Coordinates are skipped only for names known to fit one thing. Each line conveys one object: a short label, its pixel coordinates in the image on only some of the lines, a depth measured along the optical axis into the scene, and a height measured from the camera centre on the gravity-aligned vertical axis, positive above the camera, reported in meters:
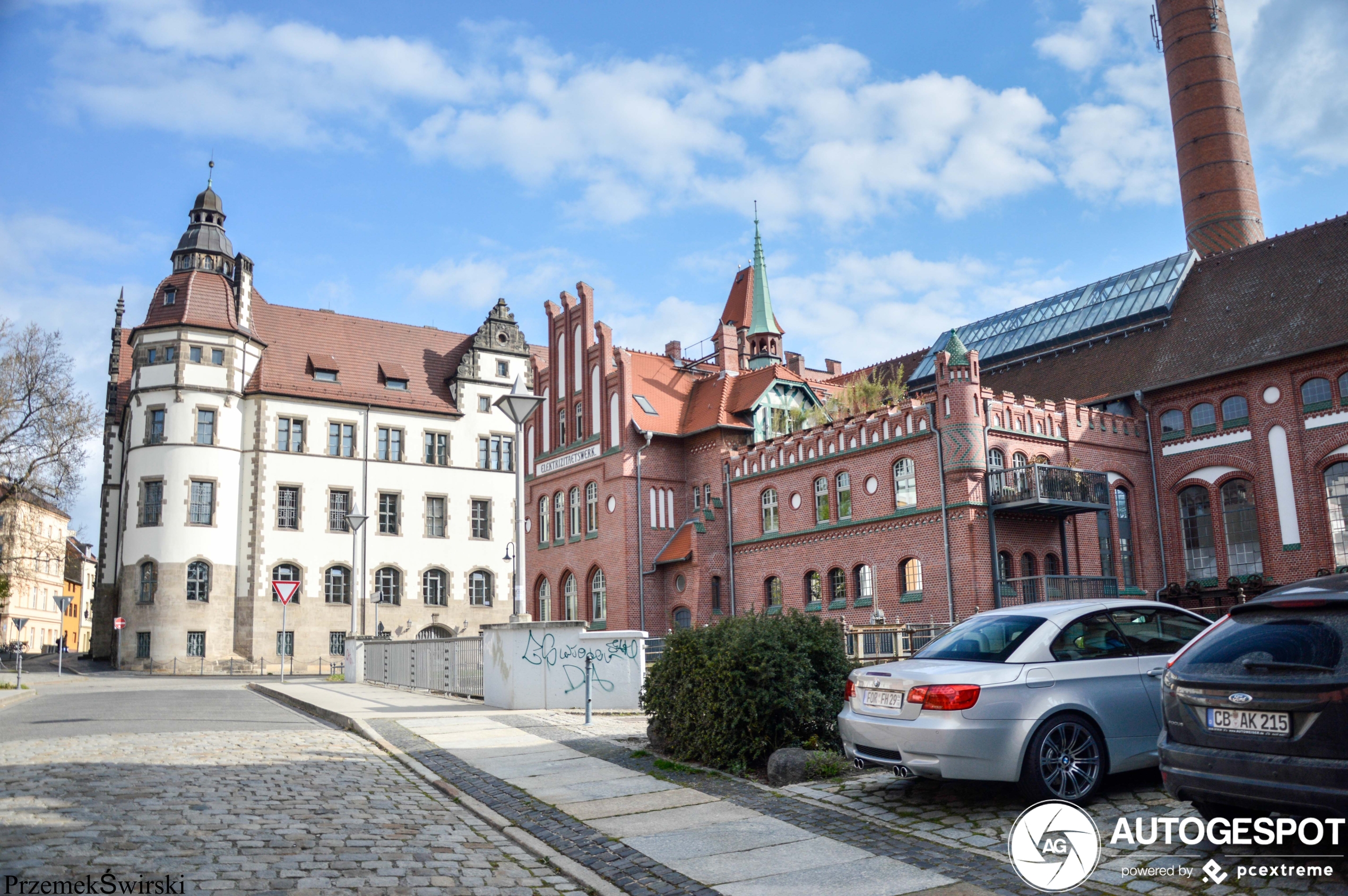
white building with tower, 47.12 +7.12
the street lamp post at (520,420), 14.80 +2.82
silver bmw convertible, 7.18 -0.81
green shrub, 9.79 -0.88
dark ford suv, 4.99 -0.66
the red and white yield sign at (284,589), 27.28 +0.79
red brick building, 30.98 +4.58
